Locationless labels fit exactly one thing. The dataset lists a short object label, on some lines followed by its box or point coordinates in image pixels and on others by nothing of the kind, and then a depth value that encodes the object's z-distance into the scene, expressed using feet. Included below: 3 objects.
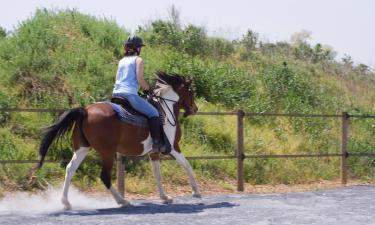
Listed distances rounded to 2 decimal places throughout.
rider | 56.18
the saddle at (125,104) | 56.39
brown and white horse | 53.83
